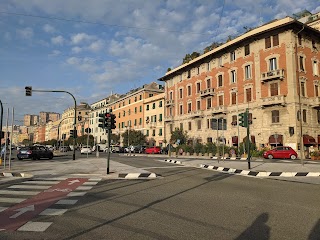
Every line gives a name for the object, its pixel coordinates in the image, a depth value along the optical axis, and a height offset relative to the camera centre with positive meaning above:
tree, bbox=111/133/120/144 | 76.81 +1.30
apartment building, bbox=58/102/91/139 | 119.81 +13.12
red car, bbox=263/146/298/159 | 30.61 -1.10
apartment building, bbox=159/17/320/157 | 35.06 +8.12
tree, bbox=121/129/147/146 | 65.12 +1.31
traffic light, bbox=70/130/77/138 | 26.38 +0.99
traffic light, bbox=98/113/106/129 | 15.78 +1.33
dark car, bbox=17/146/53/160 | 29.09 -0.91
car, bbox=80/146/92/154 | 50.49 -1.26
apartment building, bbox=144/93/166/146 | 62.59 +5.51
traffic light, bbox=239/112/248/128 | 16.75 +1.42
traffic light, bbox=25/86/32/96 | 24.73 +4.74
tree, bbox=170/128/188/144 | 49.81 +1.32
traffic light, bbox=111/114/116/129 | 15.48 +1.26
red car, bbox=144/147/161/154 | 49.31 -1.12
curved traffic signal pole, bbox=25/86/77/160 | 24.73 +4.74
